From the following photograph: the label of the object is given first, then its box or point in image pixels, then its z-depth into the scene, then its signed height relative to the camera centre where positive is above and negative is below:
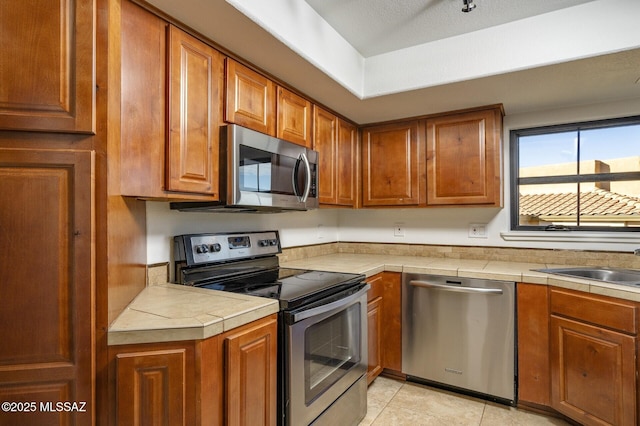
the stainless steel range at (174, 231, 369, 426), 1.45 -0.48
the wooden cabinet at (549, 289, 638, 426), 1.69 -0.76
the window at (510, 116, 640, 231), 2.35 +0.26
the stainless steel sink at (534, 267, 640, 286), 2.14 -0.38
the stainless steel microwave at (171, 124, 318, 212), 1.63 +0.21
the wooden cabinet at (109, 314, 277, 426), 1.08 -0.54
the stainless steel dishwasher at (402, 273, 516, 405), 2.13 -0.78
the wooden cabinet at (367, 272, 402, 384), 2.42 -0.78
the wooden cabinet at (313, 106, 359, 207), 2.47 +0.44
